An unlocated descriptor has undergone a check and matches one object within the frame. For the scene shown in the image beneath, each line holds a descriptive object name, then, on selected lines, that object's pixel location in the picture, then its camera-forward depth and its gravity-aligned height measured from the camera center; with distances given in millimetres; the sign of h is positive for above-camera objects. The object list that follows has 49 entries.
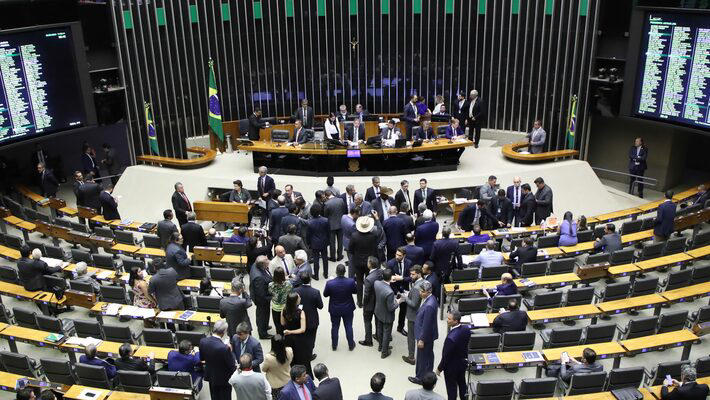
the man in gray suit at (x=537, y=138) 15648 -3719
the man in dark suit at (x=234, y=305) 8500 -4002
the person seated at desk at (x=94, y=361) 7930 -4336
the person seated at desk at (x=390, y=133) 15375 -3472
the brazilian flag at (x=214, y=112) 17000 -3195
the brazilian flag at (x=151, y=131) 17281 -3660
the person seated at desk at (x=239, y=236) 11391 -4321
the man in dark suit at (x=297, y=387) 6564 -3892
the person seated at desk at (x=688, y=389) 7156 -4347
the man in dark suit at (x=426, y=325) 8133 -4112
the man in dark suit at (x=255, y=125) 16984 -3528
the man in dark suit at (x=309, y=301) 8383 -3898
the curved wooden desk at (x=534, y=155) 15398 -4083
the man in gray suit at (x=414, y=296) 8523 -3955
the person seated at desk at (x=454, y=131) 15500 -3493
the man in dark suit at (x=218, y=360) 7449 -4103
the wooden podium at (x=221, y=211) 13227 -4404
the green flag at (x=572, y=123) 16750 -3634
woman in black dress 7926 -4071
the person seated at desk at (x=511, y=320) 8633 -4309
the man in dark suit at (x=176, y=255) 9995 -3963
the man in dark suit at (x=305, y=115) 17078 -3330
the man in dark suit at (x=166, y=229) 11266 -4023
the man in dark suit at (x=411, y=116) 16906 -3395
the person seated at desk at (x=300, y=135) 15383 -3441
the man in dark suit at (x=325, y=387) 6688 -3942
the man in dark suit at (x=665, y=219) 11852 -4283
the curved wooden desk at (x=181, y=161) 15666 -4048
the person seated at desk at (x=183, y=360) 7773 -4244
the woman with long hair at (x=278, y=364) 7266 -4081
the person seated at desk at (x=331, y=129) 15305 -3347
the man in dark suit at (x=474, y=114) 16516 -3337
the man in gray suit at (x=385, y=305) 8820 -4236
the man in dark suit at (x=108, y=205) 13195 -4210
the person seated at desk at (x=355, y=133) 15117 -3458
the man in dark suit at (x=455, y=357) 7695 -4309
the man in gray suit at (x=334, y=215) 11781 -4025
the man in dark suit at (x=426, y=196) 12766 -4038
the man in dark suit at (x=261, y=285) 9086 -4017
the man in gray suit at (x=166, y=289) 9234 -4102
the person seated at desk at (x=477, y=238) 11516 -4370
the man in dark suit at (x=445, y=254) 10078 -4087
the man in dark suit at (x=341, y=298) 8898 -4133
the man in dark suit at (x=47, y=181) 15016 -4221
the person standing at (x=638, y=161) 15734 -4336
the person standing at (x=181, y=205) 12789 -4099
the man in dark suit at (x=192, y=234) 11422 -4142
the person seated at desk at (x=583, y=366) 7659 -4454
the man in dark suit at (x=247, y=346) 7489 -4007
